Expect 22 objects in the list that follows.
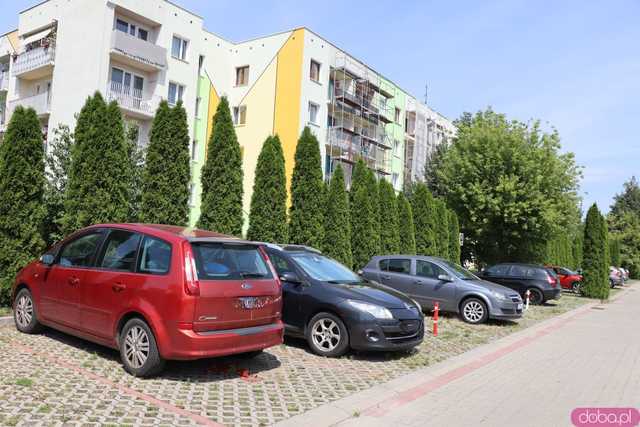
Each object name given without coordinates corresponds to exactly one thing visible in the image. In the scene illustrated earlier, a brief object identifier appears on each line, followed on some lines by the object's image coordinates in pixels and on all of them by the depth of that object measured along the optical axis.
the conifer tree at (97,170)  10.78
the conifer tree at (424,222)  23.41
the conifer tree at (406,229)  21.81
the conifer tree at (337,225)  17.27
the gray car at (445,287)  13.02
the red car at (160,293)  5.64
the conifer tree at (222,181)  13.73
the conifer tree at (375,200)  19.72
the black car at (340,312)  7.73
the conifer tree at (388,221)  20.44
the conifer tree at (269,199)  14.88
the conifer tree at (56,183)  11.40
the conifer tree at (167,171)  12.20
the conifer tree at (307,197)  16.34
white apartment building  26.83
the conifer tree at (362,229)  19.17
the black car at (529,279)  20.50
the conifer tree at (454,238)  25.84
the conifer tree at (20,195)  9.60
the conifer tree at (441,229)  24.42
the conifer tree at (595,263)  25.69
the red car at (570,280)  29.41
